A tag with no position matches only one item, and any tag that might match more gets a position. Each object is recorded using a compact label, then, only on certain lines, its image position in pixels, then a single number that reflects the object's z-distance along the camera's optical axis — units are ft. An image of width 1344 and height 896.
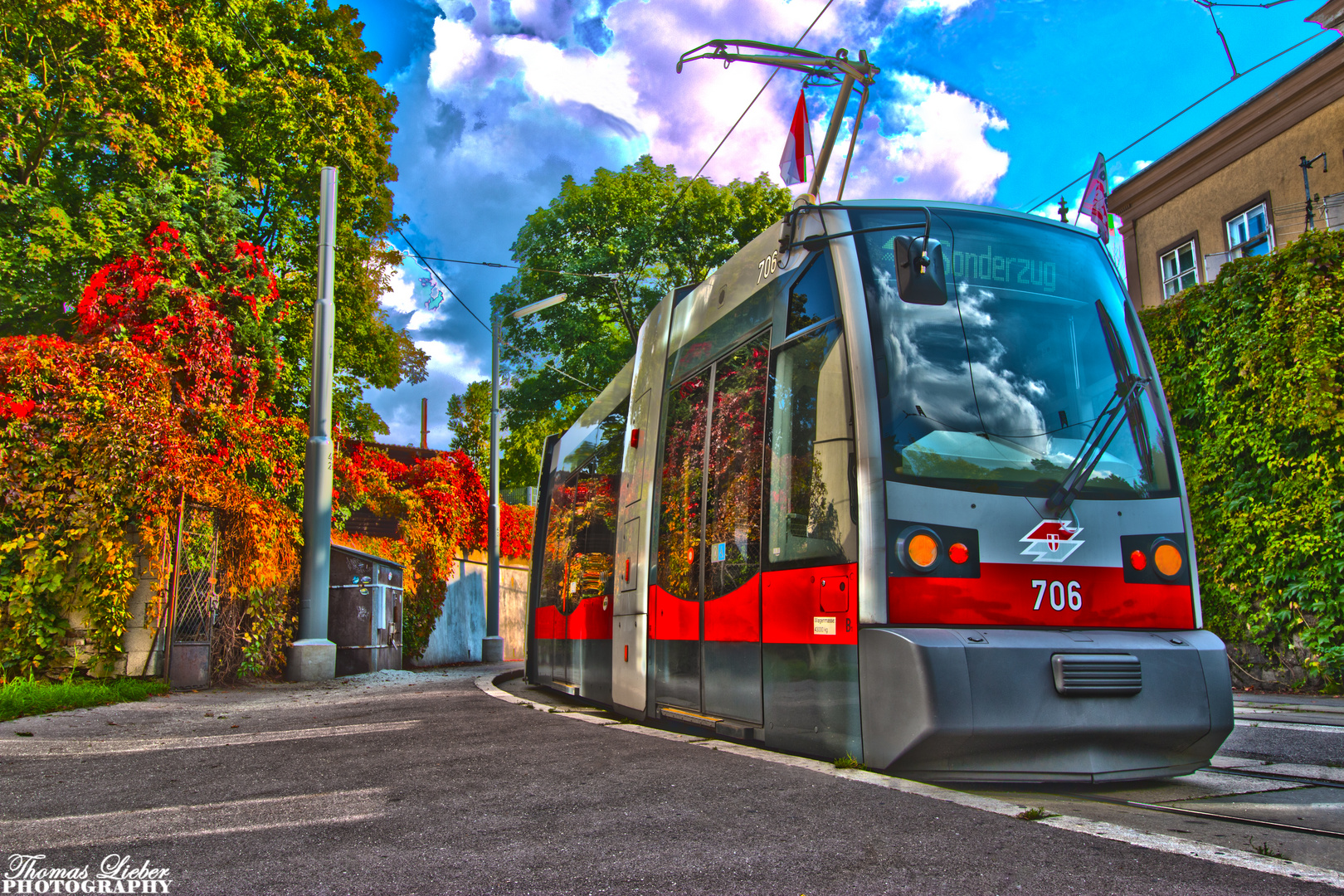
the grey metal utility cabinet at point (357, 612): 54.95
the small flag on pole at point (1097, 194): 40.89
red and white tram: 14.32
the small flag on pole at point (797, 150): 43.29
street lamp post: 74.23
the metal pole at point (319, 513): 43.19
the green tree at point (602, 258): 95.96
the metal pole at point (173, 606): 37.42
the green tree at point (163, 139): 52.65
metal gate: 37.55
